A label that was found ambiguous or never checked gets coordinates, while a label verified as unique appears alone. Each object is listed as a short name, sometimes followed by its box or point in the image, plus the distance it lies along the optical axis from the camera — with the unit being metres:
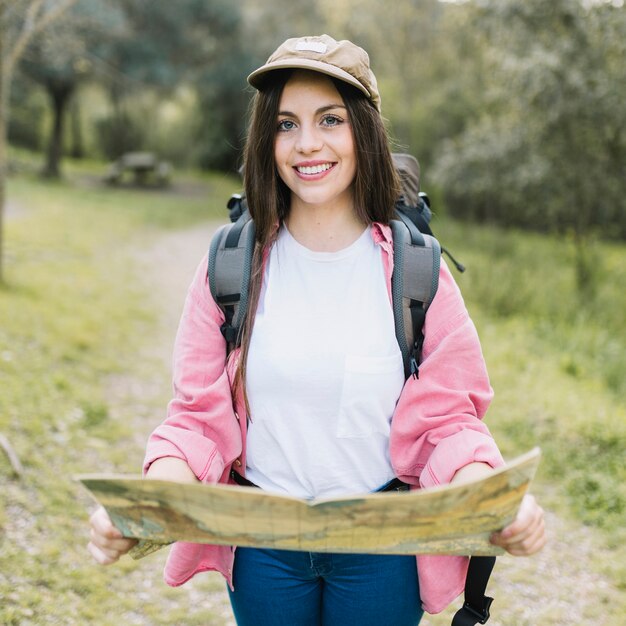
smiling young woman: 1.51
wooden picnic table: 19.59
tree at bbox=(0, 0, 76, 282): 6.12
